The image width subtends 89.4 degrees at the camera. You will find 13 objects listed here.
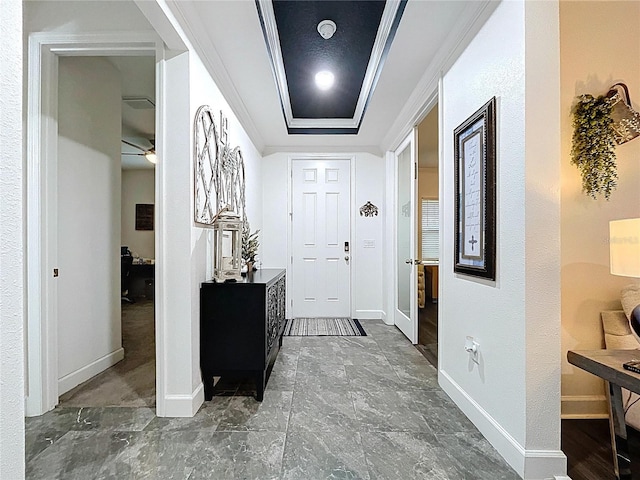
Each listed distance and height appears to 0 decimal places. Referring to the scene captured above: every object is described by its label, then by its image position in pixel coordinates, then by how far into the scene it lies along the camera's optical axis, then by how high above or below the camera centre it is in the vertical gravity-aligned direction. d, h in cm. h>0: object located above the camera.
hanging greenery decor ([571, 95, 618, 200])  183 +54
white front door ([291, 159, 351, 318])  471 +4
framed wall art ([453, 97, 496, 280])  175 +28
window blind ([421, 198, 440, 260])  639 +25
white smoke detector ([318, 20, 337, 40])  223 +149
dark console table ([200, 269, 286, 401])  224 -62
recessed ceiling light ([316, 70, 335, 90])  291 +151
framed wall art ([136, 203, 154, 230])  672 +53
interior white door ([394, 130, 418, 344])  354 -2
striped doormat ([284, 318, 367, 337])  391 -111
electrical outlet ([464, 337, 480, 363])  192 -65
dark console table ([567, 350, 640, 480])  131 -63
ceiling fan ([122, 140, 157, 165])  468 +157
